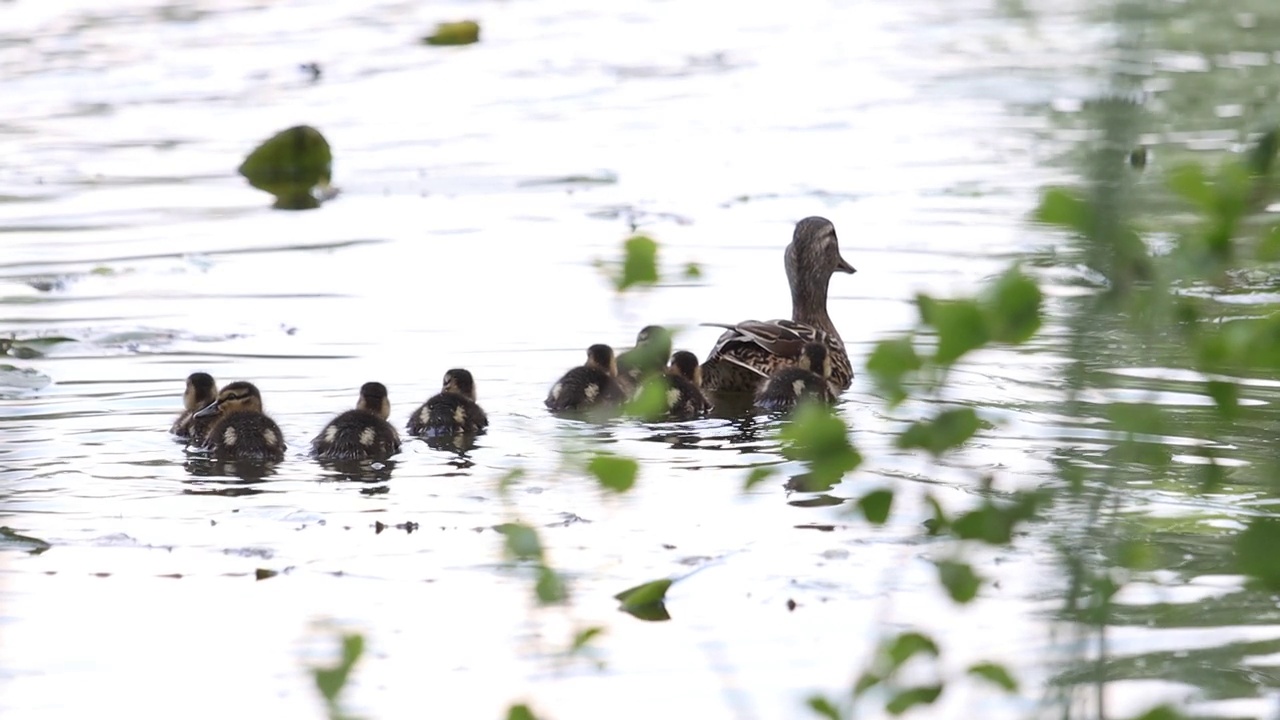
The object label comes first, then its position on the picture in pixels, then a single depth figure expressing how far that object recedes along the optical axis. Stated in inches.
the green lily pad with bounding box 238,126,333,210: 987.9
